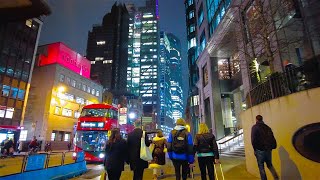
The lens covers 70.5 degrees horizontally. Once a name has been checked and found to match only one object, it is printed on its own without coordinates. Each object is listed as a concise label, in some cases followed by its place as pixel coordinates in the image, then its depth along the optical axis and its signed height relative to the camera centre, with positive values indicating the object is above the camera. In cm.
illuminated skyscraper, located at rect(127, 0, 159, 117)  15550 +6150
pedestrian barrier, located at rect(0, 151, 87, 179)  760 -84
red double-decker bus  1678 +67
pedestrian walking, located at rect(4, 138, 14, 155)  2000 -23
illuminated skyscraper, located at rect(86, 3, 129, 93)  11613 +4961
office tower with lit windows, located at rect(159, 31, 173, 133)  16025 +4066
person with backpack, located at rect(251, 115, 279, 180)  633 +0
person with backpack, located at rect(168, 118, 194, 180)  577 -9
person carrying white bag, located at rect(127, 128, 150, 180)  555 -26
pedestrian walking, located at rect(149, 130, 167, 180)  834 -29
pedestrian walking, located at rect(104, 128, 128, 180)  534 -25
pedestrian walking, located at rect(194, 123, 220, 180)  623 -18
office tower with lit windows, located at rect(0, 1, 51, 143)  3353 +1311
